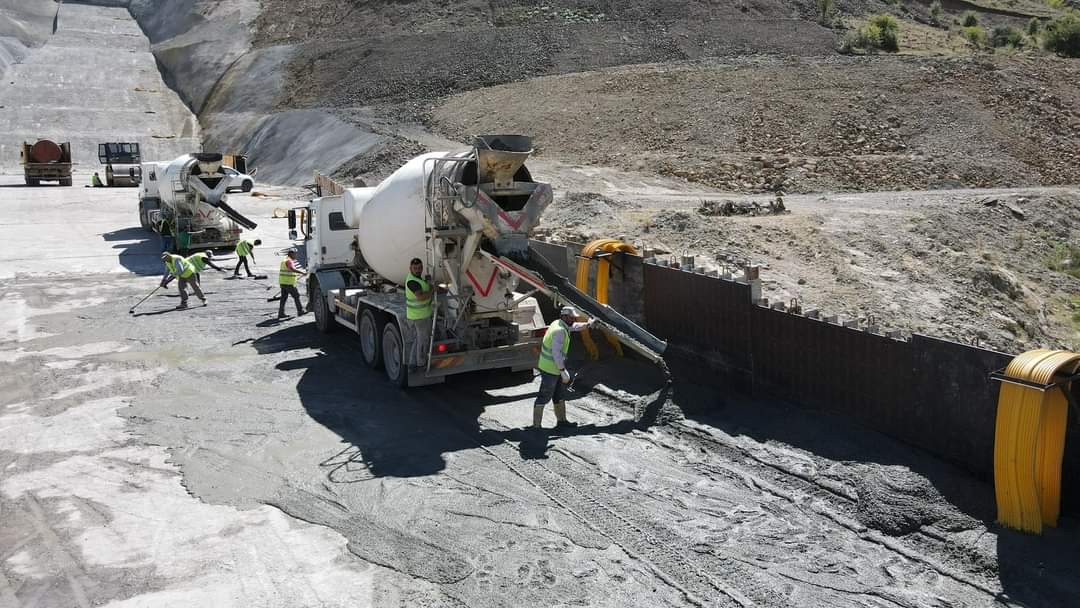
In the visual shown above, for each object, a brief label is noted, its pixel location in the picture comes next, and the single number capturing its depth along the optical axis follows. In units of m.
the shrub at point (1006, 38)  53.69
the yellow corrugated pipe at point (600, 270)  13.92
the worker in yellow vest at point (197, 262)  19.02
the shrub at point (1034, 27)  57.12
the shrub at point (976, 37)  54.65
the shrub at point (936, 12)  63.59
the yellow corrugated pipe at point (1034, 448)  7.55
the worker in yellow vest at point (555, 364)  10.70
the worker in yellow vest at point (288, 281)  17.41
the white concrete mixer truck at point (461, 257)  11.45
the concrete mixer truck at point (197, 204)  25.55
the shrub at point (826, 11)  57.37
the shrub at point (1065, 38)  48.94
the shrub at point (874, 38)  50.41
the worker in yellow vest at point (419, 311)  11.98
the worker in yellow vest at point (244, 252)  21.89
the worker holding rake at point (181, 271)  18.64
